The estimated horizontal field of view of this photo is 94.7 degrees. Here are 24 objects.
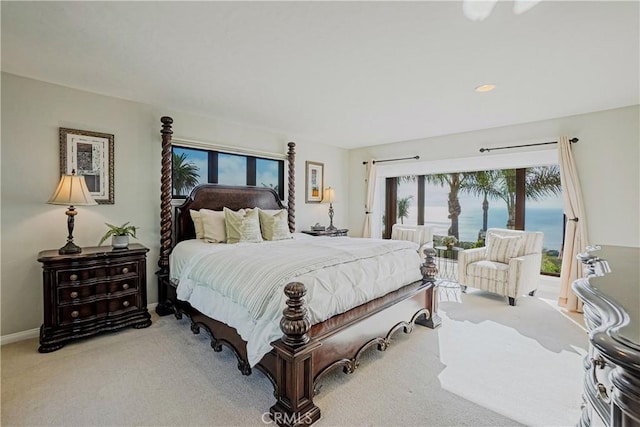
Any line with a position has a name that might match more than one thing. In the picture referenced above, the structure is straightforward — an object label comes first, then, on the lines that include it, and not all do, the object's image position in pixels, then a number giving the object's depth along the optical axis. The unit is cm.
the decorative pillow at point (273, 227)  381
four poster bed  177
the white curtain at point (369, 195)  593
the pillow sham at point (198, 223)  355
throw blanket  203
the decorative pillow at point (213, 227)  348
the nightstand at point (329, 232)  514
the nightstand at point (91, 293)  262
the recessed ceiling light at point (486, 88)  299
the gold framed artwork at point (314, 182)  553
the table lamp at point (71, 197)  271
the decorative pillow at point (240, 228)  346
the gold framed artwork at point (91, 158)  303
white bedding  196
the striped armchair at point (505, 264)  385
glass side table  543
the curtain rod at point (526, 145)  382
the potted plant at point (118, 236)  306
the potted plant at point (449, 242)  480
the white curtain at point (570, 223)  376
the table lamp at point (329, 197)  561
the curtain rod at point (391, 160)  533
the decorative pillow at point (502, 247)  421
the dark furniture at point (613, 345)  60
